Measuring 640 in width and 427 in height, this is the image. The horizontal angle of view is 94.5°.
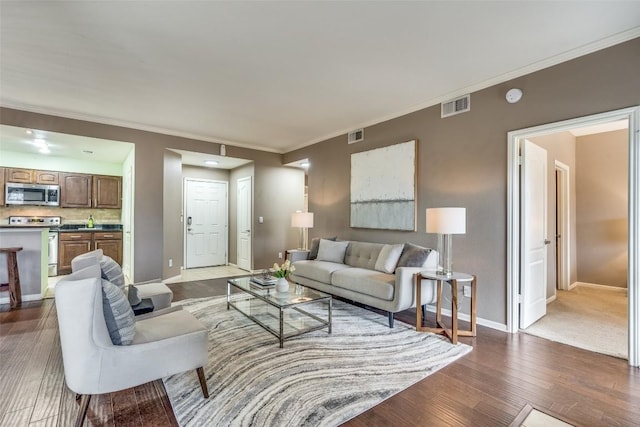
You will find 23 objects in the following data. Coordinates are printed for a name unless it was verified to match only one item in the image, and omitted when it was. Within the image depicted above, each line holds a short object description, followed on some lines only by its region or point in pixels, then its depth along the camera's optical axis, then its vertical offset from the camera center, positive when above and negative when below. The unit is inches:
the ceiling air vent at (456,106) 141.3 +53.5
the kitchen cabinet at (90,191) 248.8 +22.6
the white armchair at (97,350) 62.0 -30.3
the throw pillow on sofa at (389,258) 148.6 -22.1
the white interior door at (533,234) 126.7 -8.9
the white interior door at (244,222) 263.9 -5.7
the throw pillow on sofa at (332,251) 184.9 -22.5
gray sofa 127.6 -29.0
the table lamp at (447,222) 120.0 -2.9
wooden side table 114.9 -37.0
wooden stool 155.3 -31.5
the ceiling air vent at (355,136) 197.9 +54.2
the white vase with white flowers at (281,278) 127.3 -27.0
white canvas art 165.2 +16.7
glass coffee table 116.6 -45.8
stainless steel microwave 229.8 +18.2
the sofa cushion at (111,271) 88.3 -17.2
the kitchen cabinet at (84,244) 231.5 -22.5
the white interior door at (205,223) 275.9 -6.4
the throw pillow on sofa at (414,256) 137.7 -19.6
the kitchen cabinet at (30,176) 231.6 +33.0
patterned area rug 72.3 -48.0
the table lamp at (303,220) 216.8 -3.2
